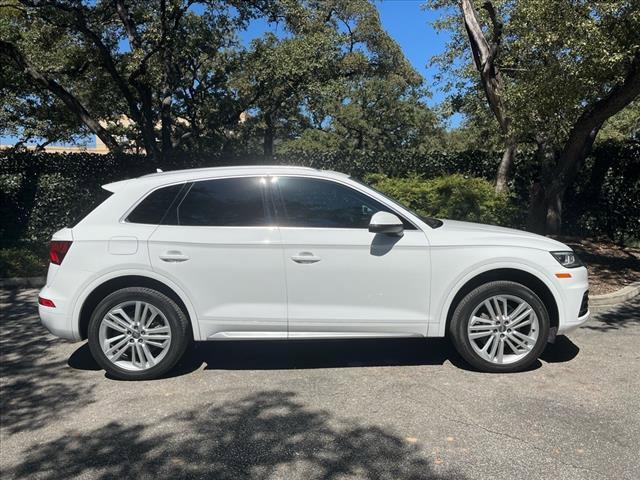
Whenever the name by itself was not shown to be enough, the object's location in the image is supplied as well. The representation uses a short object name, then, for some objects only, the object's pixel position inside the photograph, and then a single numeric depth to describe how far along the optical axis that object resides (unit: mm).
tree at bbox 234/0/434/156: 12758
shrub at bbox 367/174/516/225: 9359
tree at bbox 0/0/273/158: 12055
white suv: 4602
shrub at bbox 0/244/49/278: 8898
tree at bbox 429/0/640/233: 7422
